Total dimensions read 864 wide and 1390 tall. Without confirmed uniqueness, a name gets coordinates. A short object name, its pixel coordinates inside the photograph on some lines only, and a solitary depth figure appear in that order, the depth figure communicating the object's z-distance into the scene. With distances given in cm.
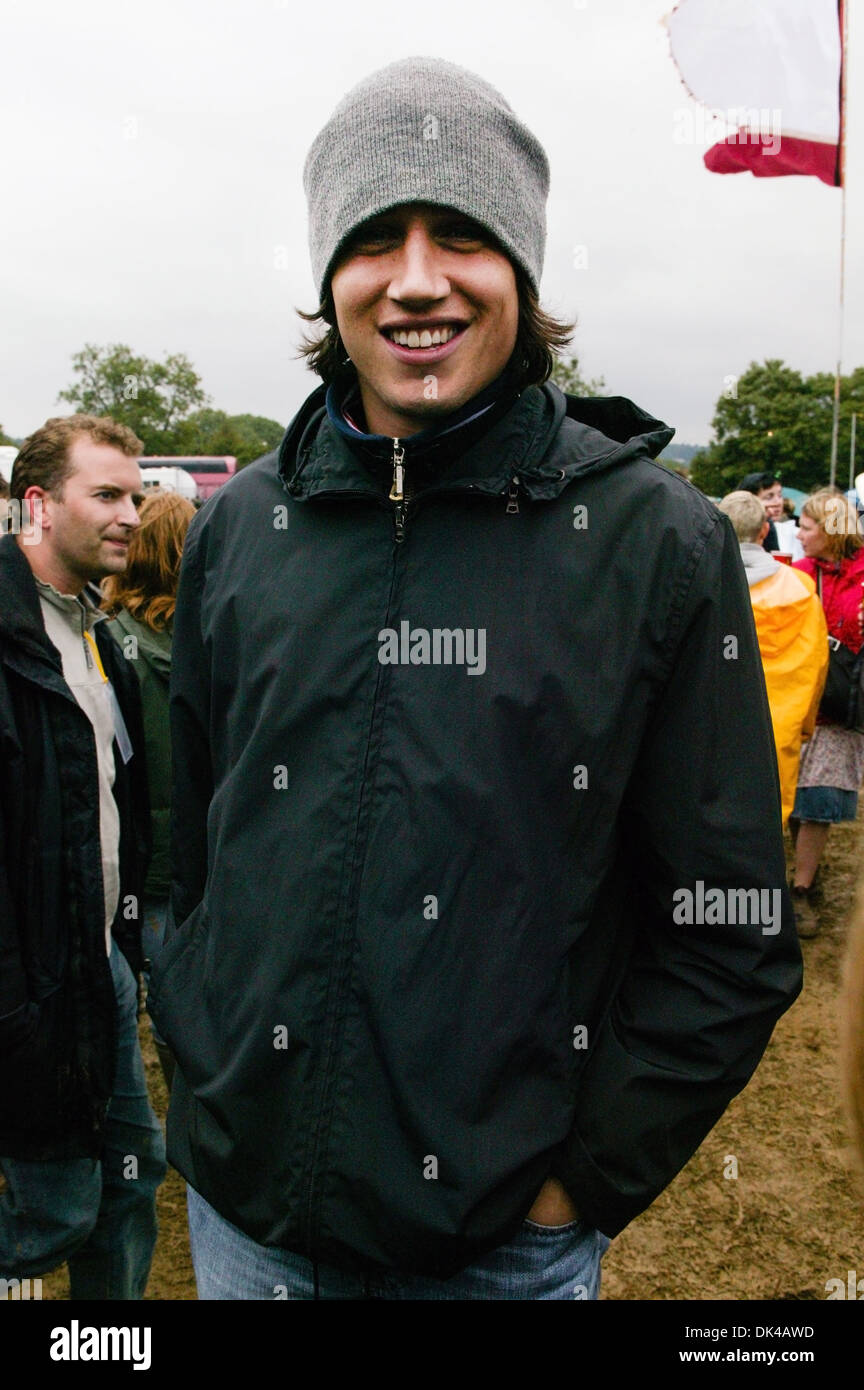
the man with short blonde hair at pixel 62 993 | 209
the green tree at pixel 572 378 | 3117
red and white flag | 707
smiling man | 128
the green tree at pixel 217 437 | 5650
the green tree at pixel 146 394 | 5441
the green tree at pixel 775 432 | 5716
